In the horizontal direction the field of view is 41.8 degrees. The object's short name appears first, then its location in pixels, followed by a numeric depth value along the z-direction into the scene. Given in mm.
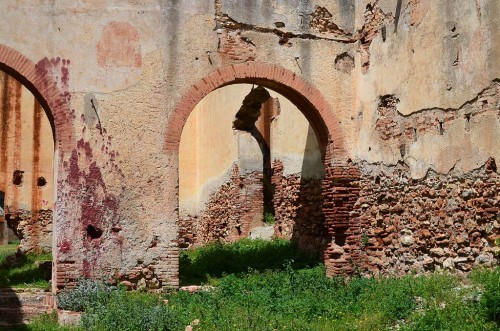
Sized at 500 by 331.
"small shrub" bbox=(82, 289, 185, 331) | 6965
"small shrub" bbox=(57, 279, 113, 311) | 8344
